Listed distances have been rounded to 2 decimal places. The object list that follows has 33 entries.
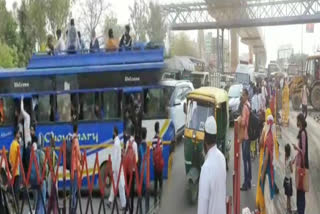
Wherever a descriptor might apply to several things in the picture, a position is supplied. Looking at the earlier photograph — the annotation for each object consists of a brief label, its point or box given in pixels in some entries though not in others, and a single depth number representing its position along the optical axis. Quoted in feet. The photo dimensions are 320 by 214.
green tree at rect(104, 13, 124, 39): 112.83
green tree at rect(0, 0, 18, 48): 105.91
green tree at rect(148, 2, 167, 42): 48.62
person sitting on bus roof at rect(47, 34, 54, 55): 34.56
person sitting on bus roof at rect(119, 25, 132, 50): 35.74
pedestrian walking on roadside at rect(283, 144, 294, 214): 25.19
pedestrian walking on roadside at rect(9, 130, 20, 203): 26.91
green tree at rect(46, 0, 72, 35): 102.61
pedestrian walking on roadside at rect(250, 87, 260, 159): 40.27
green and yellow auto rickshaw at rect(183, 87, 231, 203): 28.68
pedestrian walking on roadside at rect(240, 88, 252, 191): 31.09
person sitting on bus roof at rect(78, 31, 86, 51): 36.94
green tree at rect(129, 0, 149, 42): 71.05
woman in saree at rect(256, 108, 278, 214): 22.61
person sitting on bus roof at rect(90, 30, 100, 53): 34.30
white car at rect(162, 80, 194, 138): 44.76
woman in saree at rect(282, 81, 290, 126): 56.74
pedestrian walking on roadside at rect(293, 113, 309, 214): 23.82
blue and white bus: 31.58
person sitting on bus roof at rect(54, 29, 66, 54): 36.22
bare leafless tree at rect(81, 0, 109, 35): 108.58
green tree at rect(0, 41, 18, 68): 95.55
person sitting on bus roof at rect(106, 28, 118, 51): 35.35
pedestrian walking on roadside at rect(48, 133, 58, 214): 25.03
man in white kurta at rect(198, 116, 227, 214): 13.88
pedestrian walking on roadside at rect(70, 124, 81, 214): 26.00
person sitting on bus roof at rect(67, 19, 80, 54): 35.88
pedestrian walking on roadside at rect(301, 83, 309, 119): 59.58
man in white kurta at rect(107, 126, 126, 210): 28.31
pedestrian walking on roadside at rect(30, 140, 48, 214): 25.79
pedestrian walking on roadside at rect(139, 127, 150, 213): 25.81
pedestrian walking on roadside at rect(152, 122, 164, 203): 27.37
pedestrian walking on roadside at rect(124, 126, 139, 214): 26.07
